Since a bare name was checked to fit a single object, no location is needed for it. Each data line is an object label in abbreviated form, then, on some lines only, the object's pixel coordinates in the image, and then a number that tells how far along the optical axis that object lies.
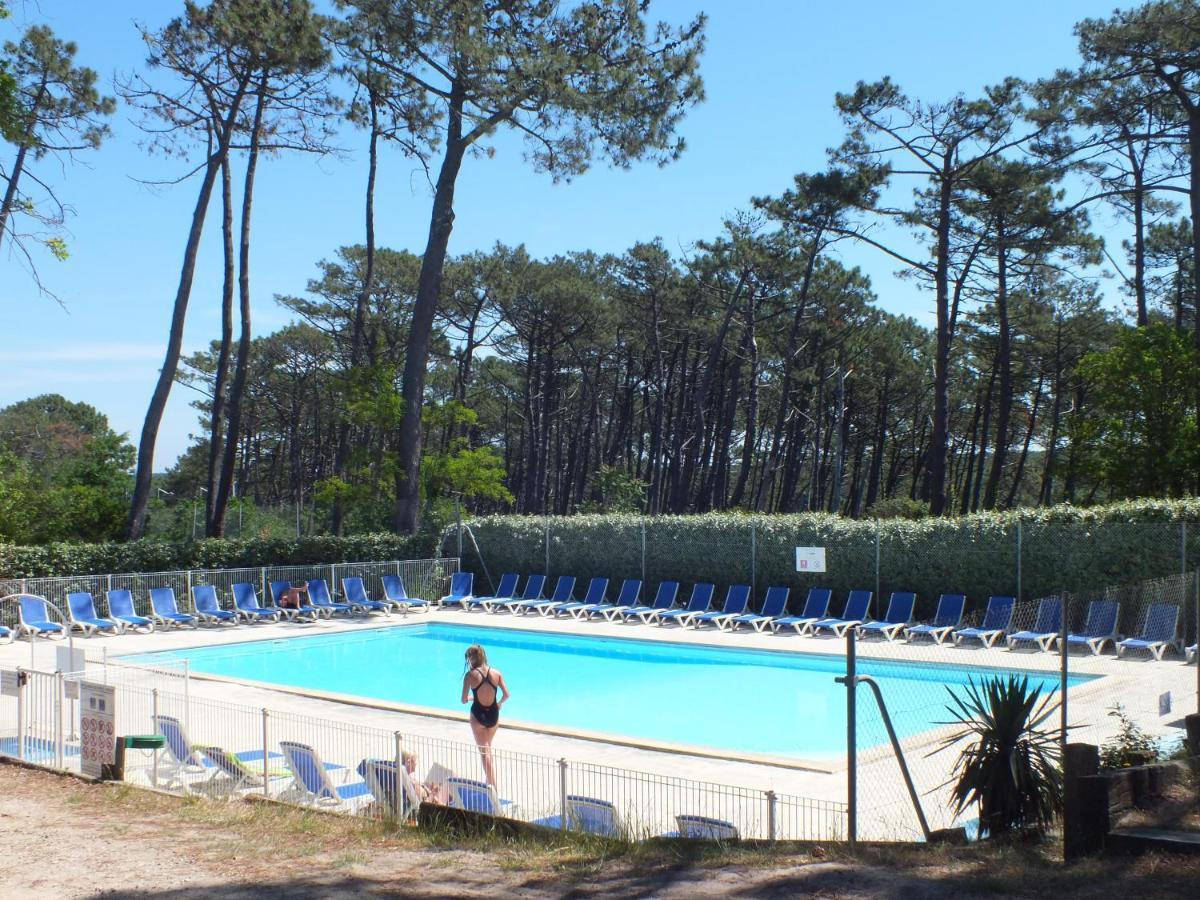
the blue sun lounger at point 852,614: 19.95
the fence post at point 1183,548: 16.85
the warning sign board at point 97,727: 9.00
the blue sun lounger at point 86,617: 19.31
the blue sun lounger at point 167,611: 20.27
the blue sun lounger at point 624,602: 22.80
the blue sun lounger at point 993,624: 17.48
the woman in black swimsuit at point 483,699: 9.88
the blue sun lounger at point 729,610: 20.86
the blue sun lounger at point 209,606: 20.77
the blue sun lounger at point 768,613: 20.52
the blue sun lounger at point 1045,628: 16.62
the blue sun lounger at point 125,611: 19.78
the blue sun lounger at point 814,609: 20.38
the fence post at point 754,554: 22.27
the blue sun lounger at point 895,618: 18.88
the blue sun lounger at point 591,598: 23.27
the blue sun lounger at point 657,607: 22.12
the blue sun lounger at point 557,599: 23.45
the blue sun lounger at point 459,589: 24.44
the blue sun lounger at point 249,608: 21.41
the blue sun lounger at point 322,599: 22.47
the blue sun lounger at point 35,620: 18.55
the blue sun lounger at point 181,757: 9.03
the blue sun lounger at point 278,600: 21.61
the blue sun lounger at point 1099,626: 16.27
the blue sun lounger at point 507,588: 24.66
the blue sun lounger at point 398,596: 23.45
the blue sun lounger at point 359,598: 23.03
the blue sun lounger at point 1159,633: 15.73
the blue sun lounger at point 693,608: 21.44
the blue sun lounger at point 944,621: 18.11
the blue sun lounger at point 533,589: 24.66
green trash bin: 8.71
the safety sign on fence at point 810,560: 20.30
